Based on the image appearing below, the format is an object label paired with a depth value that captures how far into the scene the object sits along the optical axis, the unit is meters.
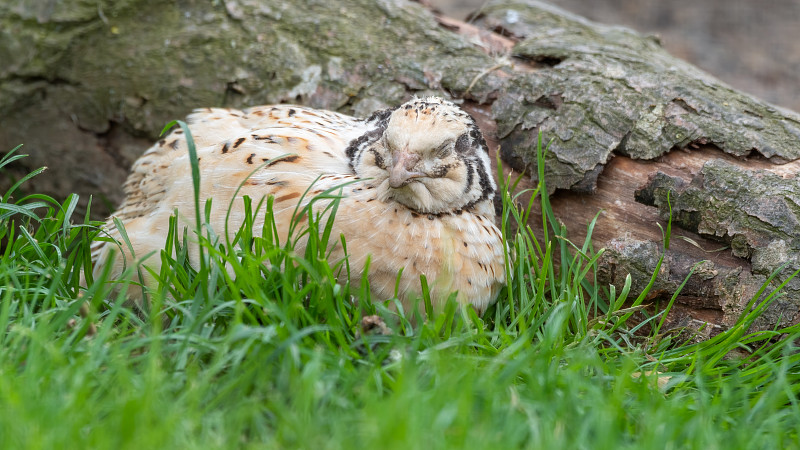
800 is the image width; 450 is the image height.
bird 7.00
